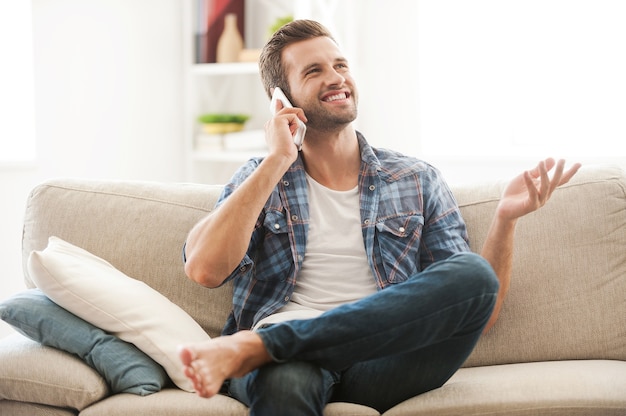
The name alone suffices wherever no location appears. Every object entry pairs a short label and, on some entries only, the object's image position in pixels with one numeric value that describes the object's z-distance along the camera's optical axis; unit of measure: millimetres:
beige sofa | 2850
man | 2713
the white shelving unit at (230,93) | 4976
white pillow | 2974
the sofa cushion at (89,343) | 2928
